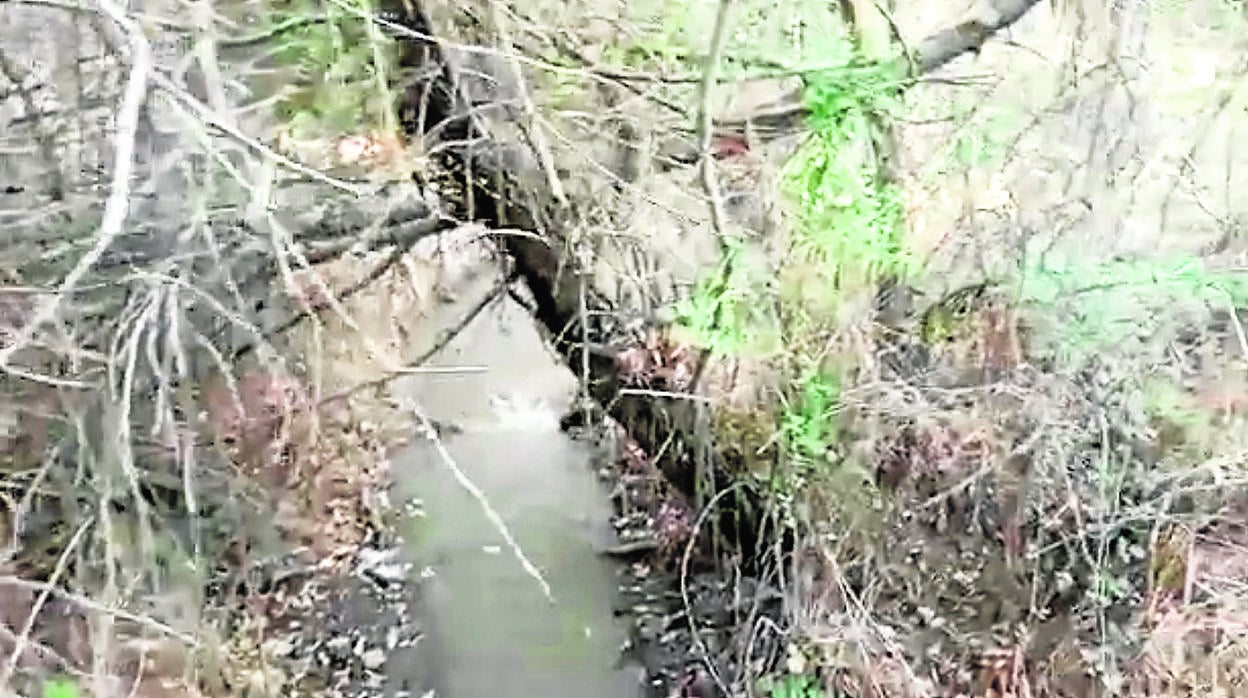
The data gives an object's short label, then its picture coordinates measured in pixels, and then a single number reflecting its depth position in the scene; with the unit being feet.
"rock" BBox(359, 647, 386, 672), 17.71
